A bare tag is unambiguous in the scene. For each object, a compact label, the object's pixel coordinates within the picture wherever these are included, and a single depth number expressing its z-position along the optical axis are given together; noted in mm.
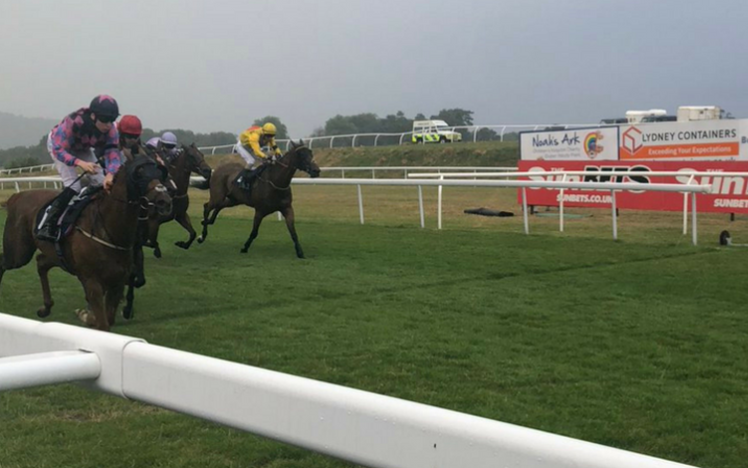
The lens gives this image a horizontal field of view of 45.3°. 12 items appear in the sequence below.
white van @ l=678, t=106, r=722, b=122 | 23500
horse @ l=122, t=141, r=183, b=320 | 6396
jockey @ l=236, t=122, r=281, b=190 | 12328
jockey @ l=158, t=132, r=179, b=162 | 10352
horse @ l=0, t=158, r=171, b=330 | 6012
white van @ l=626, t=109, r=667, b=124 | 28500
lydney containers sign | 21812
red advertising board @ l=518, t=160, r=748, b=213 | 13875
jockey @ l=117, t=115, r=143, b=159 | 8016
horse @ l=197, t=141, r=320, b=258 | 11602
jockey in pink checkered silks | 6387
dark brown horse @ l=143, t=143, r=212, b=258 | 10430
